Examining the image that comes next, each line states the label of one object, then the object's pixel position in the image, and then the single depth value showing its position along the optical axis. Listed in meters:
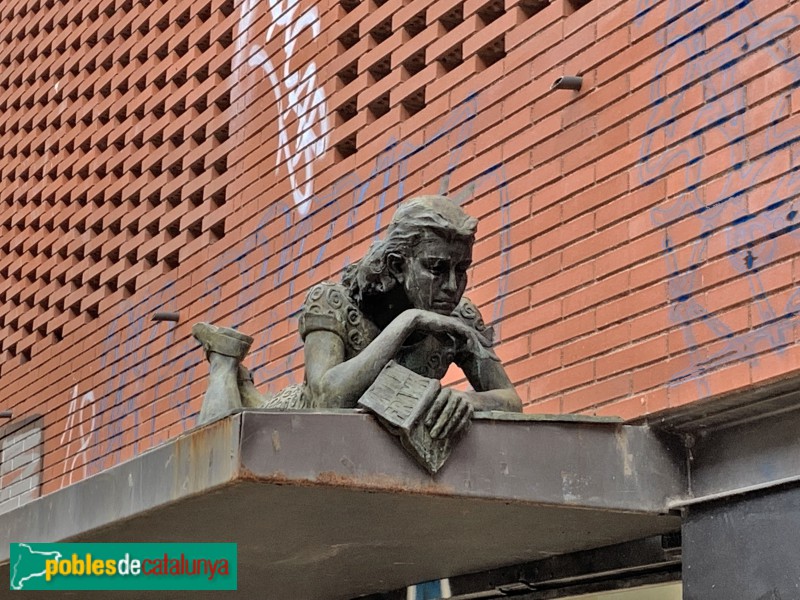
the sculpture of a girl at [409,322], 5.48
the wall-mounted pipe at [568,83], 6.70
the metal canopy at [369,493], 5.17
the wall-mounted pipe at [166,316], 9.90
